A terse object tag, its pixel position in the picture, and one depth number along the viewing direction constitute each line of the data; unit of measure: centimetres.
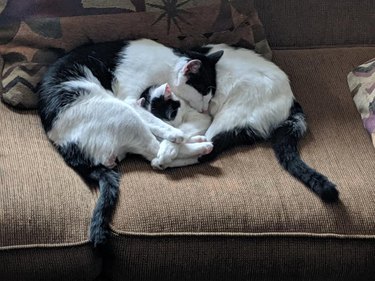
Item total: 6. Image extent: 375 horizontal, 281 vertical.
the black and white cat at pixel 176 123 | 184
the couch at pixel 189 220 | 159
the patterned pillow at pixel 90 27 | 200
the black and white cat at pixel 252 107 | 193
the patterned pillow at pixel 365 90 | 205
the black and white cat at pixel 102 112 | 179
